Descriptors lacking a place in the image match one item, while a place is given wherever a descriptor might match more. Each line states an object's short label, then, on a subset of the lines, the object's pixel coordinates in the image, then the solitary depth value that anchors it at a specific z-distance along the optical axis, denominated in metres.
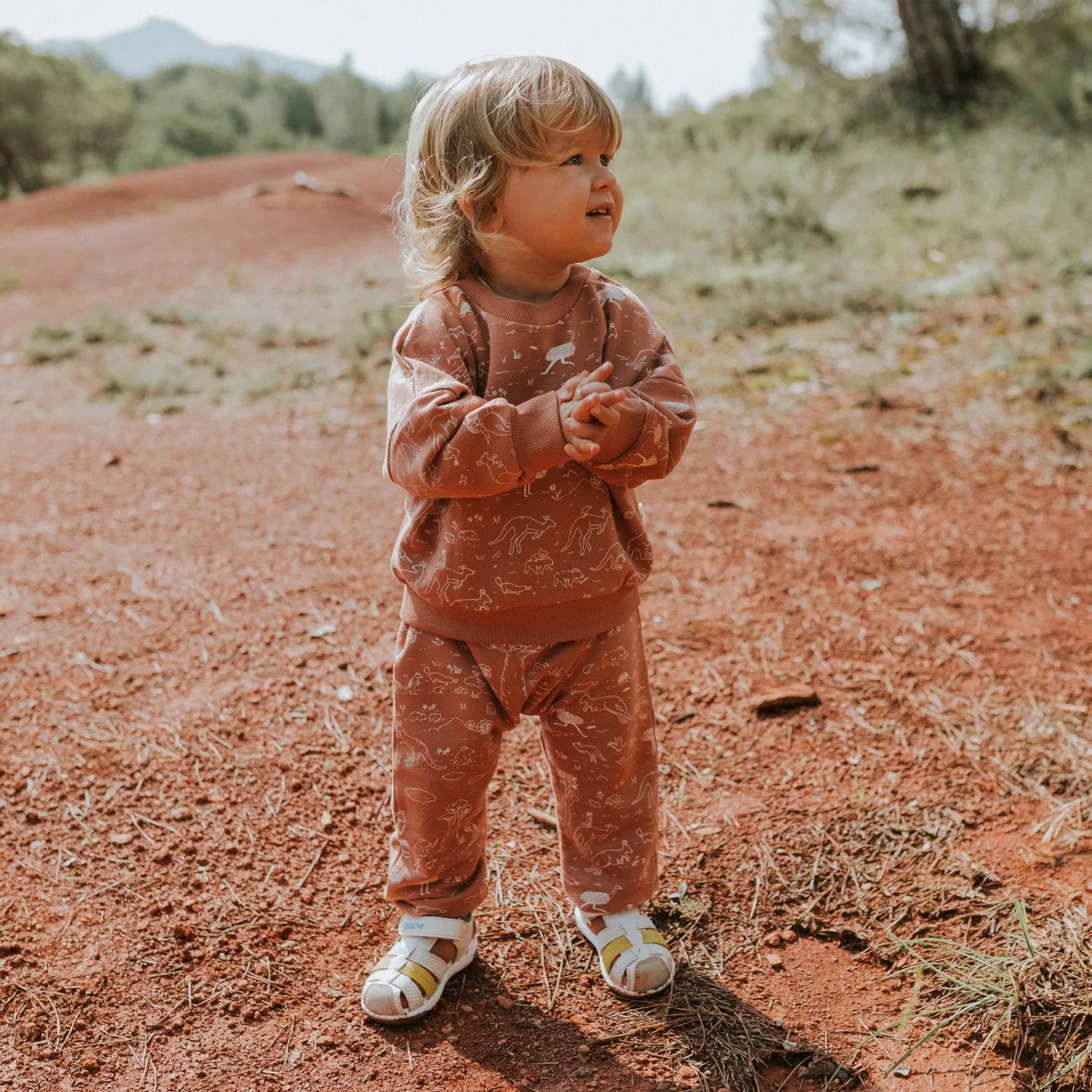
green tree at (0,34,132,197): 18.25
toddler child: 1.49
